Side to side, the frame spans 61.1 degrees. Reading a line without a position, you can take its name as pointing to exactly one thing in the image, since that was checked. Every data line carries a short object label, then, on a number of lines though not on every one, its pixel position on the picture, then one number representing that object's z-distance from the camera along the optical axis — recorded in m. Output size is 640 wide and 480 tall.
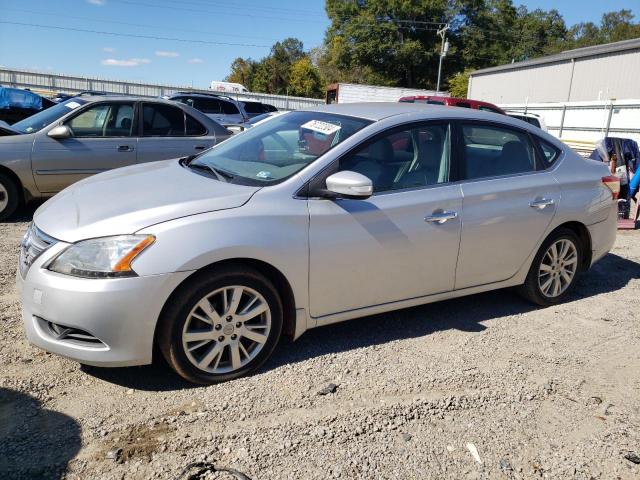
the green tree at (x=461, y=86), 45.66
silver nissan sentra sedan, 2.89
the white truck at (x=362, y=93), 31.88
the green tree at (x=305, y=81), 63.41
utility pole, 37.20
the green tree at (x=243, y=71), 74.69
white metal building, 26.58
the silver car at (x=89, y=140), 6.61
